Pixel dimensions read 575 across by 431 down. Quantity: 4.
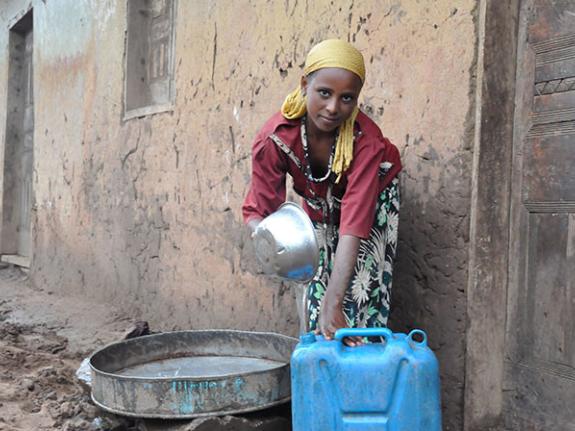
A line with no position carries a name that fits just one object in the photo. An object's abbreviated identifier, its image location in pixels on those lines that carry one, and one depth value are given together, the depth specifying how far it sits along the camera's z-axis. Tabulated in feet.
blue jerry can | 5.95
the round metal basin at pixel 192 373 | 7.04
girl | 6.65
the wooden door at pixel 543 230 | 7.25
